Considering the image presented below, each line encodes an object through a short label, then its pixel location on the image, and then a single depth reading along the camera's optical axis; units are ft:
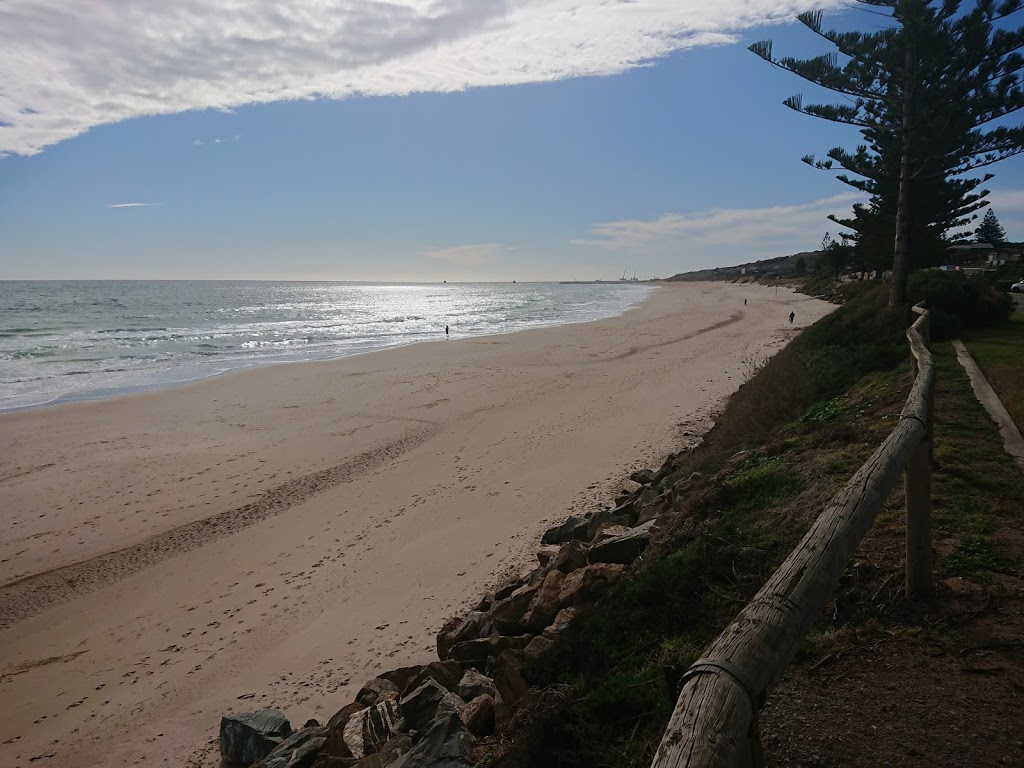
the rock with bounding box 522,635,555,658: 13.51
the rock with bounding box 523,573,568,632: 16.35
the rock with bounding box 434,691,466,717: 12.99
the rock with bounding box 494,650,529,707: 12.59
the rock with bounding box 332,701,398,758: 13.12
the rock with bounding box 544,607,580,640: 14.38
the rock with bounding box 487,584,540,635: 16.76
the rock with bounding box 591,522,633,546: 21.10
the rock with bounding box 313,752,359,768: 12.46
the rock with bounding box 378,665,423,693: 16.02
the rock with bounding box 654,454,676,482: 28.96
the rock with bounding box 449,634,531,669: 15.68
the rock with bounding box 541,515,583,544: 24.68
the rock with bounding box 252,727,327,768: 13.46
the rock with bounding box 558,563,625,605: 16.20
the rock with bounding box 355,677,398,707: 15.42
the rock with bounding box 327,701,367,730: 14.68
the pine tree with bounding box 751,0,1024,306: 41.01
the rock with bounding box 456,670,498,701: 13.88
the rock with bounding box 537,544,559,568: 21.56
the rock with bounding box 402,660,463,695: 14.97
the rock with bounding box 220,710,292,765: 14.73
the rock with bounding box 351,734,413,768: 11.96
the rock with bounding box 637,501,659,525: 22.64
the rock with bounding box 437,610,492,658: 17.67
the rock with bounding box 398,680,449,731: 13.33
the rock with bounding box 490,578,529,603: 20.24
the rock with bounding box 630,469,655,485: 30.14
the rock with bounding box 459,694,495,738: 12.48
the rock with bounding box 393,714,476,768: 10.85
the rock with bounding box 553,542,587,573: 19.17
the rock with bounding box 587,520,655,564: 18.51
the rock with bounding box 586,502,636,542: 23.52
